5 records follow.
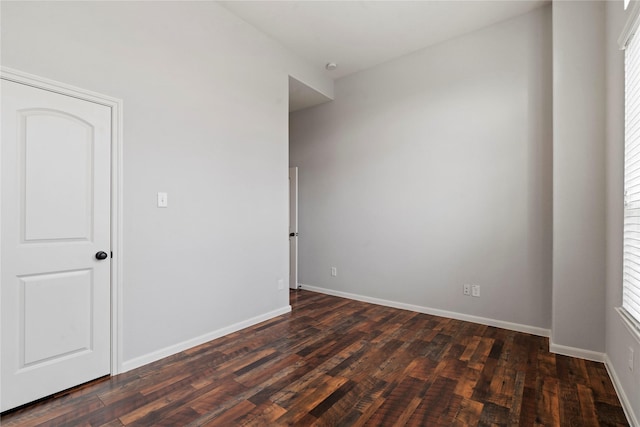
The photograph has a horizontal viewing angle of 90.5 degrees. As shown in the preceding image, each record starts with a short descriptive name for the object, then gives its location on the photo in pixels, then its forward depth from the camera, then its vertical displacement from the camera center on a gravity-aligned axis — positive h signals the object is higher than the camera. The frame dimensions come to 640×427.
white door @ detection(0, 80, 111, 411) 1.97 -0.20
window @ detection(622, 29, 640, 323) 1.90 +0.19
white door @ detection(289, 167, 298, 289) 5.14 -0.20
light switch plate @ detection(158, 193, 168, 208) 2.72 +0.12
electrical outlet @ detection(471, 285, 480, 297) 3.62 -0.88
